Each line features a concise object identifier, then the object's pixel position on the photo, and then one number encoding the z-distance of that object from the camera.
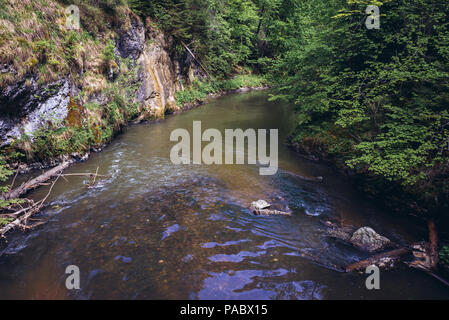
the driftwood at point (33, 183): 5.92
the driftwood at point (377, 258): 4.29
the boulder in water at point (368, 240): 4.78
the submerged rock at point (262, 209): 5.98
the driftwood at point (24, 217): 5.00
